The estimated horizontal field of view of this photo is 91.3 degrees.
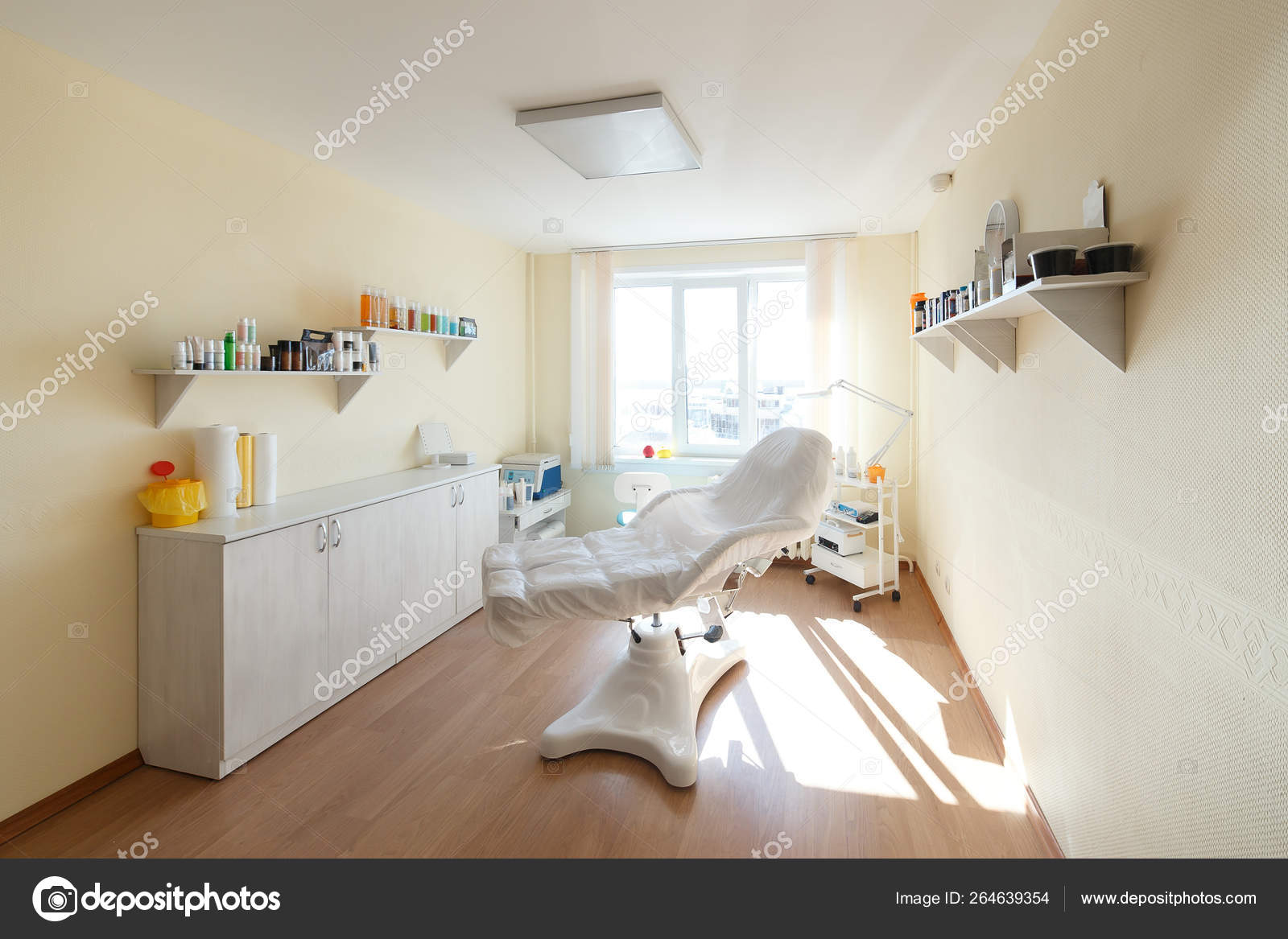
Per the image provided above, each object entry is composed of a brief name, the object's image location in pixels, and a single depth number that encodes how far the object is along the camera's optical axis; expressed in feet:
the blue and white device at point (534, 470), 15.51
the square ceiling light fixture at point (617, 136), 8.24
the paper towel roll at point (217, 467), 8.01
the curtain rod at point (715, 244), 15.40
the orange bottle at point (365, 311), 10.78
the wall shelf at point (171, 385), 7.50
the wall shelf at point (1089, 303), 4.50
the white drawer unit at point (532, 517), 14.26
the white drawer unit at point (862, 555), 13.29
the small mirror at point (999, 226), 7.47
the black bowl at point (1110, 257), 4.48
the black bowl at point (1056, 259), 4.60
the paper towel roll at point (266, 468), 8.79
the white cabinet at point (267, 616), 7.36
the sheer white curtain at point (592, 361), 16.96
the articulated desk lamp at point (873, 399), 13.01
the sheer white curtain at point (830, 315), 15.46
